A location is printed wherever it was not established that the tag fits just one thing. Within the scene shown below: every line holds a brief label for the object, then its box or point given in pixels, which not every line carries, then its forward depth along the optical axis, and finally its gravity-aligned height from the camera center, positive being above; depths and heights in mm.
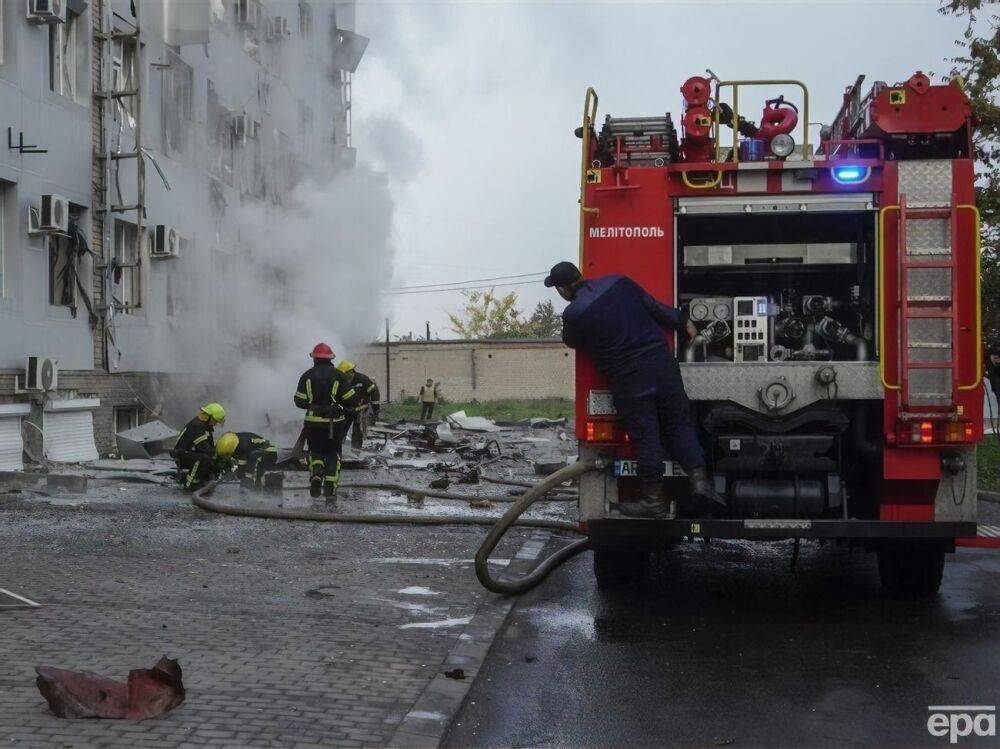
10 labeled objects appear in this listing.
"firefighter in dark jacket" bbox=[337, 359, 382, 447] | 15531 -457
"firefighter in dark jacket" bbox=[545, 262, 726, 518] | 6344 -47
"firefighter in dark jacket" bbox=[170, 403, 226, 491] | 12148 -910
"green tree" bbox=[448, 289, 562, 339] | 77250 +2883
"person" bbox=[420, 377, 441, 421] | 34844 -1119
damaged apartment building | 14633 +2539
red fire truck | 6270 +263
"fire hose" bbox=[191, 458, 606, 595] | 6824 -1341
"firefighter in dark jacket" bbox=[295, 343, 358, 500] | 11664 -550
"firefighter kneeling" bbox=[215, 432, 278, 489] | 12578 -1032
